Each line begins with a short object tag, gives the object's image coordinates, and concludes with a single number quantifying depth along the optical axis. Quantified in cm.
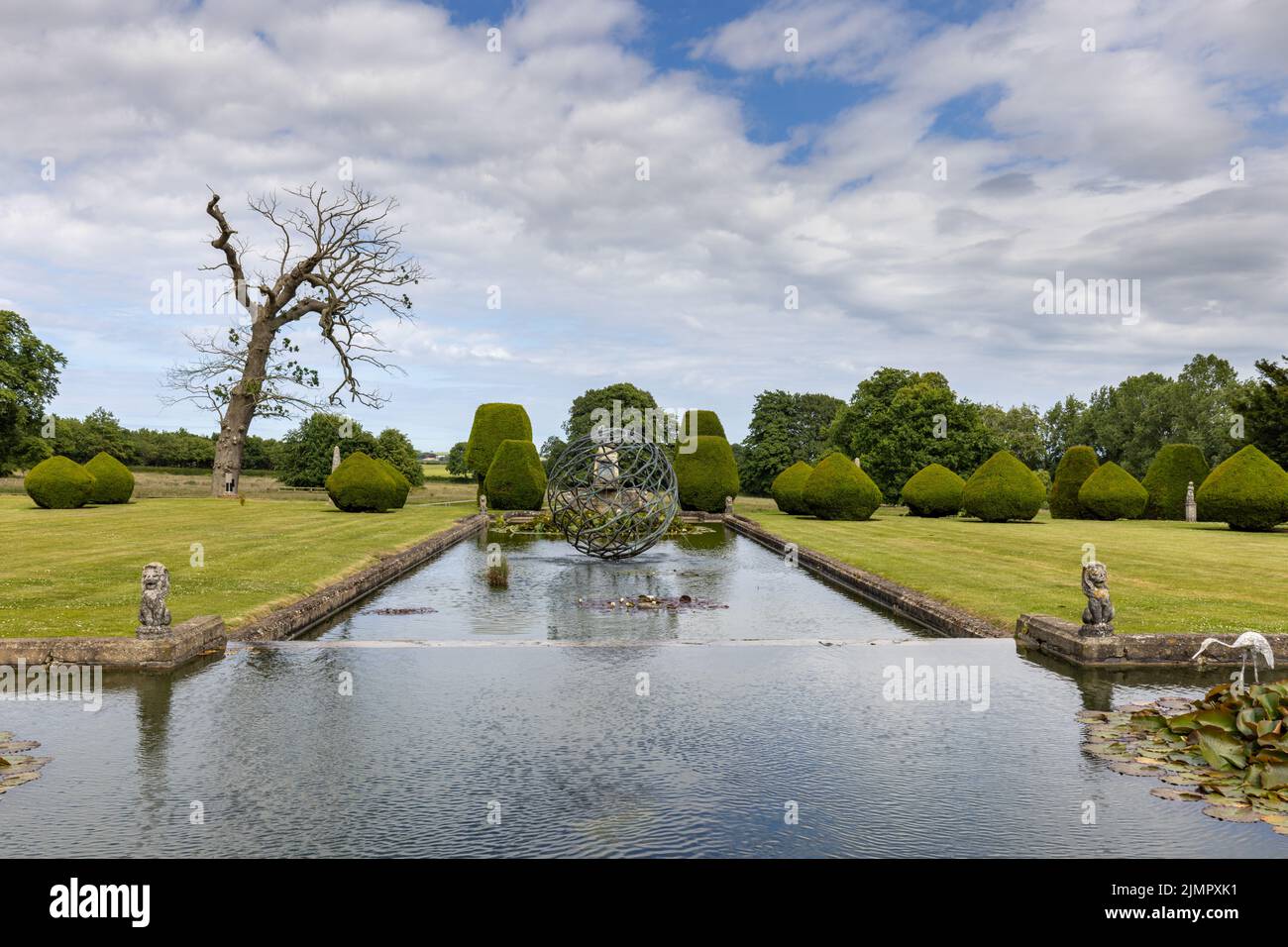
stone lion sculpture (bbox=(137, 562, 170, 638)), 955
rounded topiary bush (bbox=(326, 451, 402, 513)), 3309
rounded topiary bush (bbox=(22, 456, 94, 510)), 3106
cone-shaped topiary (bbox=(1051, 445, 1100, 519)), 3594
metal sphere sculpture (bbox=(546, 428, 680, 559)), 2133
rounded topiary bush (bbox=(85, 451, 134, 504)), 3358
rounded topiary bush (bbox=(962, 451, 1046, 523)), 3200
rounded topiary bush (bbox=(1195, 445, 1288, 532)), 2795
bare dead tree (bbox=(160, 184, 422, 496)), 3591
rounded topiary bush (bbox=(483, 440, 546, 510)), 3747
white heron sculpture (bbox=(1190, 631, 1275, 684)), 770
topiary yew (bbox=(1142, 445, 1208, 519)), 3566
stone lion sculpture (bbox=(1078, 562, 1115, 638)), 975
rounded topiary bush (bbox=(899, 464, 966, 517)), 3534
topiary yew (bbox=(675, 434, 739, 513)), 3791
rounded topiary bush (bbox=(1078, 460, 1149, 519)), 3412
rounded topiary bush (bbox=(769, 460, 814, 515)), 3741
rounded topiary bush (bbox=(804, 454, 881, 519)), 3312
